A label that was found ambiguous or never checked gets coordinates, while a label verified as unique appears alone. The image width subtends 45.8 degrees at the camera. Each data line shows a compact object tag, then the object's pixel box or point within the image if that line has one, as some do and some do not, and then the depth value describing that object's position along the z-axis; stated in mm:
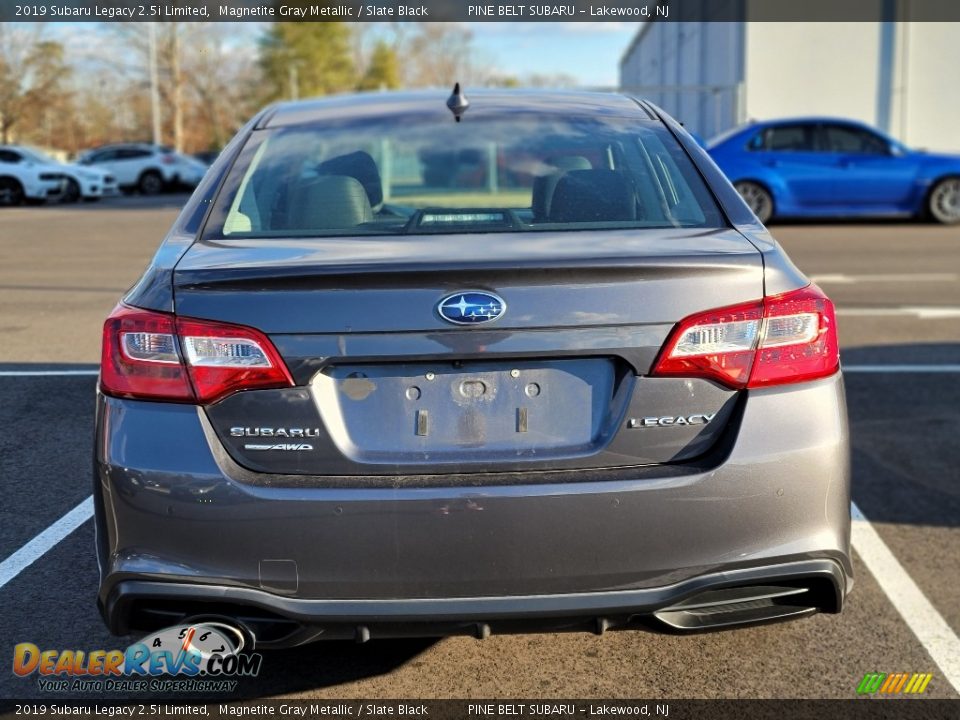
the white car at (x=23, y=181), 27109
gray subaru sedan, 2549
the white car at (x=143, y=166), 35688
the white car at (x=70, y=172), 27750
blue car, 17234
